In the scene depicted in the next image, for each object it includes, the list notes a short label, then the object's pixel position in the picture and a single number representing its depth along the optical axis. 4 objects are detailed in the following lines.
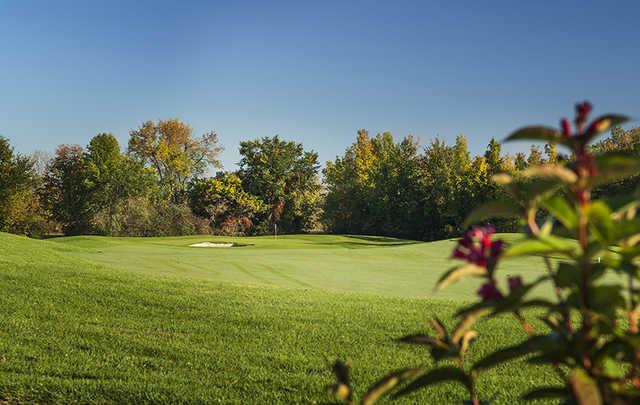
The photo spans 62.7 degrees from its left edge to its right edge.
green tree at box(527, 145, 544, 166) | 31.75
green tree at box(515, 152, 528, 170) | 31.62
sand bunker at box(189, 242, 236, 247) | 23.45
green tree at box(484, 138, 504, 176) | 30.44
